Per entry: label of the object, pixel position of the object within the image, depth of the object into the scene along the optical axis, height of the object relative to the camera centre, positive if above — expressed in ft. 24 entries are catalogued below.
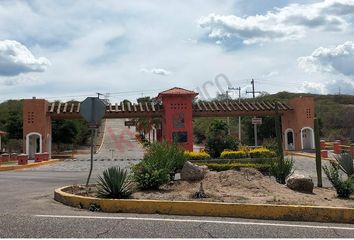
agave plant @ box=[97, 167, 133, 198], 30.19 -2.25
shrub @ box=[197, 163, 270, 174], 49.58 -1.97
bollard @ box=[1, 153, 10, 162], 111.96 -0.73
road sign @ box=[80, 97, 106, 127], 36.04 +3.61
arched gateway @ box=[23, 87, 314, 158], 128.16 +11.77
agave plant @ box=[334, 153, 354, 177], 39.64 -1.47
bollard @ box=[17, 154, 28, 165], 93.45 -0.91
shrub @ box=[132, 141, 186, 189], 34.05 -1.13
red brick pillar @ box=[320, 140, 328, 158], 103.17 -1.44
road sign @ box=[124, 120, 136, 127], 207.43 +13.80
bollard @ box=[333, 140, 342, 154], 117.99 -0.25
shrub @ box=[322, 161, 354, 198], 32.68 -2.76
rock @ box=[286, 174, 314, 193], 34.86 -2.86
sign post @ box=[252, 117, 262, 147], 129.18 +8.28
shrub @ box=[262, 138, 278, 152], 53.25 +0.29
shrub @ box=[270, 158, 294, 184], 39.91 -1.96
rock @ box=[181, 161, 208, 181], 38.22 -1.93
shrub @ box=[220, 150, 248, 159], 77.45 -0.83
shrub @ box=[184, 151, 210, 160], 76.54 -0.96
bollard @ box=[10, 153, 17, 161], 126.47 -0.62
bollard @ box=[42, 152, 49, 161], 110.83 -0.49
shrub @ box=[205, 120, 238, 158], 83.10 +1.00
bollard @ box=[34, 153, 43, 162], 105.51 -0.66
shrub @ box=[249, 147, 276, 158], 76.14 -0.68
